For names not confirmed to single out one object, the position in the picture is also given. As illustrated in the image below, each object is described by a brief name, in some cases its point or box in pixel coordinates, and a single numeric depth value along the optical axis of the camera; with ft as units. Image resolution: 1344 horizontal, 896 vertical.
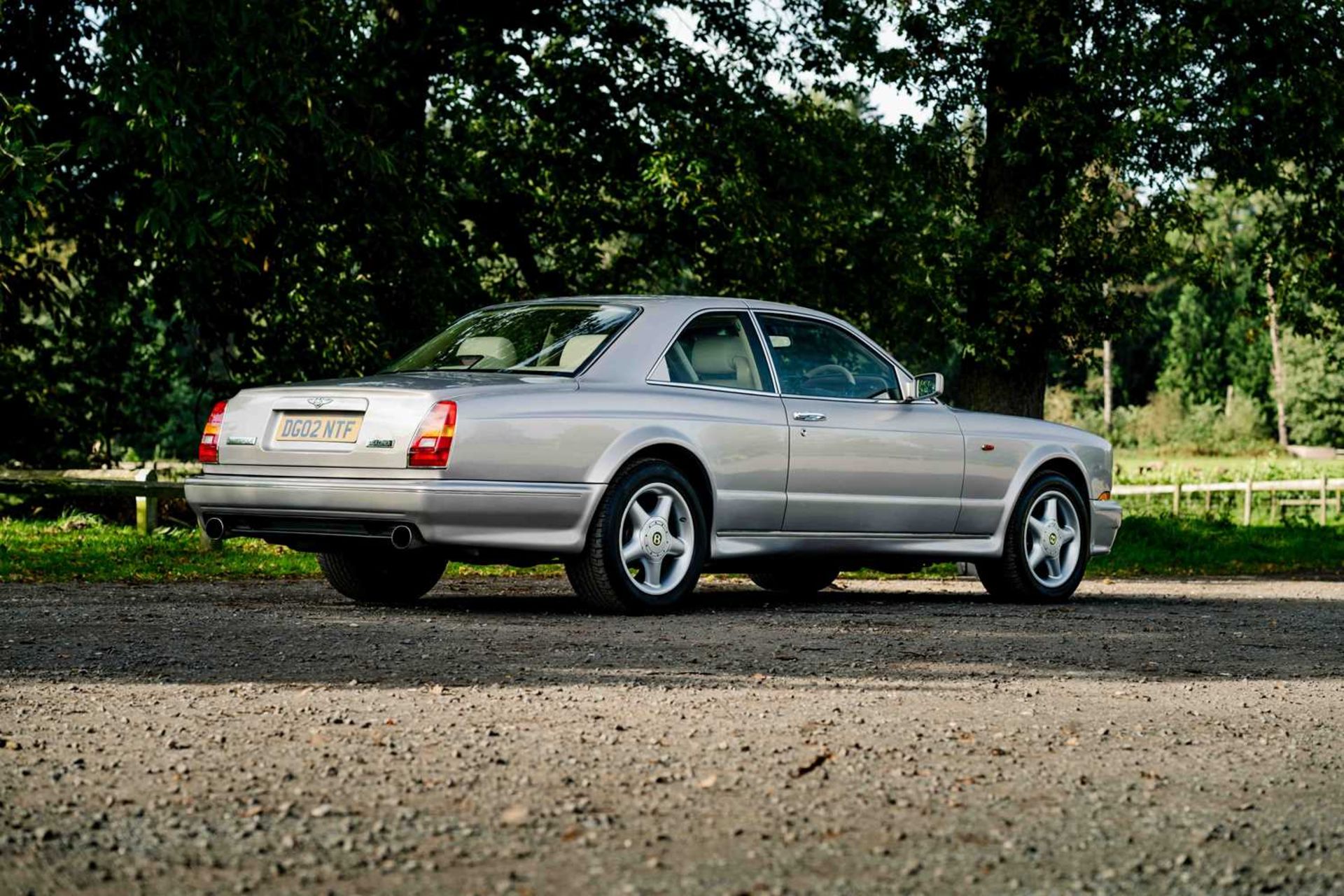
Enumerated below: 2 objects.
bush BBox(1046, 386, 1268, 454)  247.70
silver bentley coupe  26.91
